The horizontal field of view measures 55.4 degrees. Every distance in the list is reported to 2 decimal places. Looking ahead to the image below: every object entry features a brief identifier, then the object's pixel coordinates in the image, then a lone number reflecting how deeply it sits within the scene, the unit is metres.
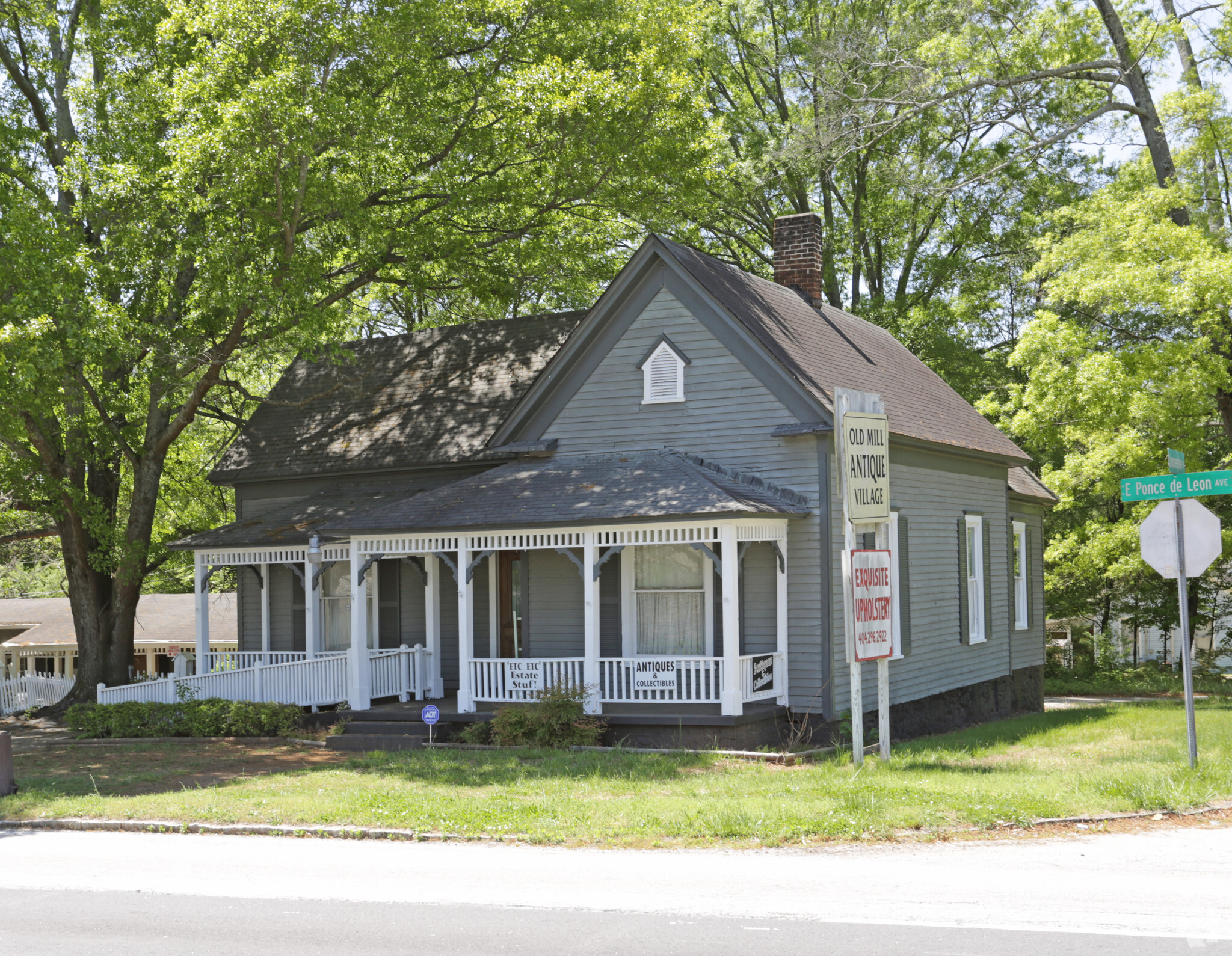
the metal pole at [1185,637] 11.70
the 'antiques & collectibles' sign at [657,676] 16.09
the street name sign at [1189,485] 11.94
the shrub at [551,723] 15.84
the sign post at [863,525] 13.27
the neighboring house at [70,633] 39.28
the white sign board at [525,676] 16.95
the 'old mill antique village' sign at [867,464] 13.46
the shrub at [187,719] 18.27
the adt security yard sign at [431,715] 15.79
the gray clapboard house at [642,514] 16.52
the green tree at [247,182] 19.11
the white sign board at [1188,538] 11.59
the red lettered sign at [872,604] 13.26
